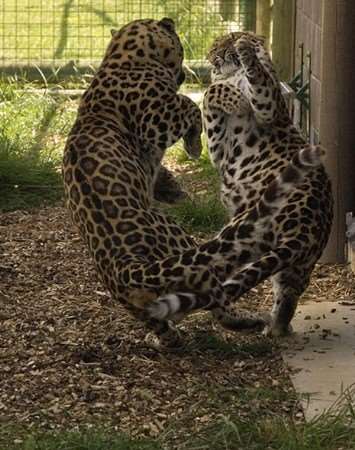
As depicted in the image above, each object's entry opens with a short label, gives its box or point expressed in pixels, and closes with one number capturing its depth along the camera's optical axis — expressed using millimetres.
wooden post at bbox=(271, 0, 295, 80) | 16753
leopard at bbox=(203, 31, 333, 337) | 9933
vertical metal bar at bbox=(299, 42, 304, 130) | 14928
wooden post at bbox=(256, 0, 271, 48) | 19077
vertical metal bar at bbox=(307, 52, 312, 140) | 14482
